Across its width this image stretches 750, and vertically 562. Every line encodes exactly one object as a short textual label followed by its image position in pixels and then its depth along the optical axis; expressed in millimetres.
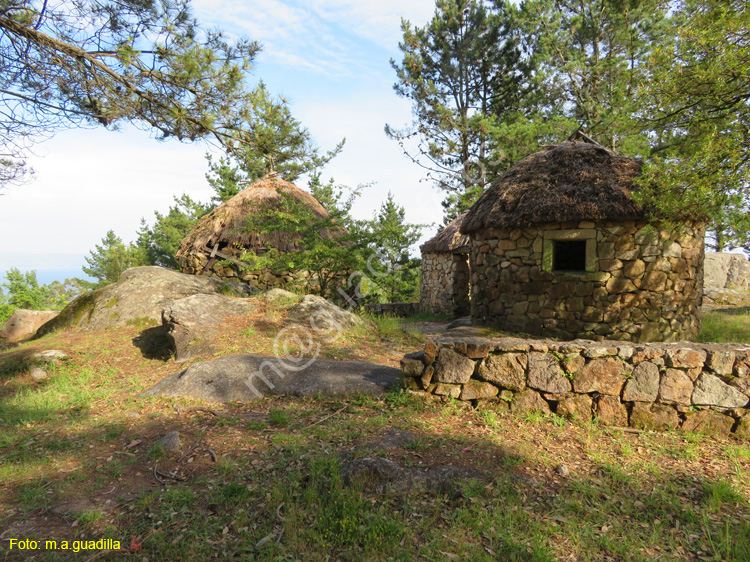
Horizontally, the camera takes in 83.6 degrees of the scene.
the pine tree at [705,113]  4785
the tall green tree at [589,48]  15836
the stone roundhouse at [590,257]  7438
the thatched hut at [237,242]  12164
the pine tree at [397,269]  11602
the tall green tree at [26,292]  19630
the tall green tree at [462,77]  18922
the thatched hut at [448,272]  13164
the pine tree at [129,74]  5551
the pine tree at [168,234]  20609
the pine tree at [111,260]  21375
